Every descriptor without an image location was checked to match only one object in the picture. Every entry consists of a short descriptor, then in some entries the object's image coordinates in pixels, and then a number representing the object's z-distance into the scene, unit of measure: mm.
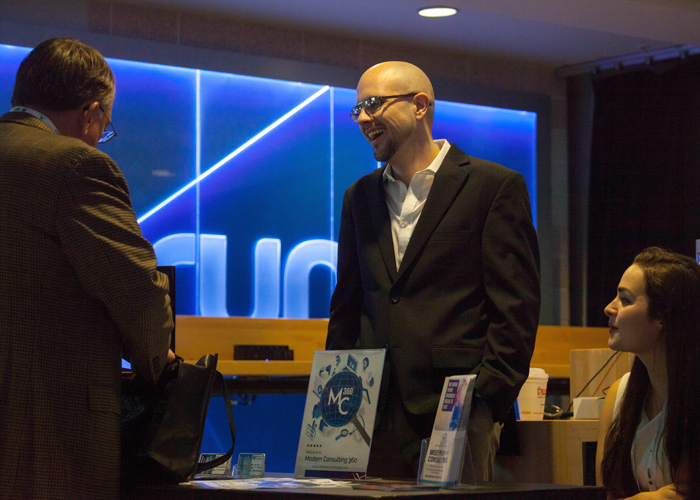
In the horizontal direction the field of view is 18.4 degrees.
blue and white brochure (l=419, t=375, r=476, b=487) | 4085
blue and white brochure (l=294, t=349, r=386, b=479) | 4214
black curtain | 10413
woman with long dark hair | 4754
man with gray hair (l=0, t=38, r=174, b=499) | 4121
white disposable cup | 5285
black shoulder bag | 4219
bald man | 4594
